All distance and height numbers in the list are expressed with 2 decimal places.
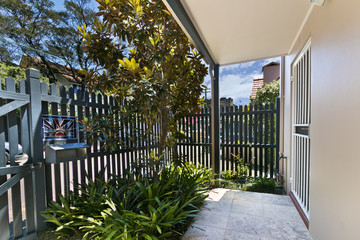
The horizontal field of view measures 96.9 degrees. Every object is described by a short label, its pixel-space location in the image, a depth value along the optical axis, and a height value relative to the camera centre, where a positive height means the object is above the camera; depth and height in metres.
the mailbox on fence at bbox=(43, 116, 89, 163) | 1.80 -0.27
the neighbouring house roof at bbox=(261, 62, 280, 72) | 13.73 +4.33
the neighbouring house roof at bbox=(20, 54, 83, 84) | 8.08 +2.82
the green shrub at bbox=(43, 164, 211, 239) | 1.67 -1.12
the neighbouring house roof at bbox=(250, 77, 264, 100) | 10.81 +2.17
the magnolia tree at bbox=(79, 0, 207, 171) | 2.31 +0.96
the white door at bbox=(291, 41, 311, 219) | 2.16 -0.20
